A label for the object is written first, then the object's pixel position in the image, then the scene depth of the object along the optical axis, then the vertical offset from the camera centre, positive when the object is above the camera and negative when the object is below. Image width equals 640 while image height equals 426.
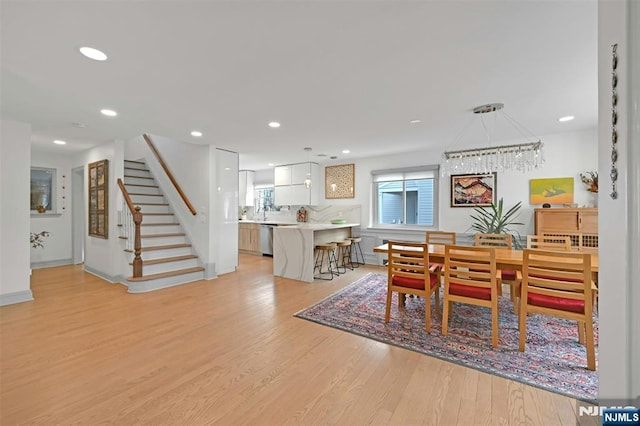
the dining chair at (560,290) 2.14 -0.64
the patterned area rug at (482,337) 2.08 -1.21
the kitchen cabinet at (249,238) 7.71 -0.71
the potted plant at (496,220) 4.57 -0.09
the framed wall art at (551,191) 4.36 +0.40
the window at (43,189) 5.56 +0.51
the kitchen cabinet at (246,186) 8.42 +0.87
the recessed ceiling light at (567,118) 3.56 +1.30
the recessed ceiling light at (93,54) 1.98 +1.20
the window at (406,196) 5.66 +0.41
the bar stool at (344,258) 6.00 -0.99
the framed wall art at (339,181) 6.66 +0.84
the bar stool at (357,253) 6.42 -0.92
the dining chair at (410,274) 2.83 -0.65
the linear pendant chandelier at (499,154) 3.24 +0.80
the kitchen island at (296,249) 4.85 -0.65
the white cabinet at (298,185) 6.95 +0.78
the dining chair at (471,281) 2.49 -0.64
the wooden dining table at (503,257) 2.61 -0.45
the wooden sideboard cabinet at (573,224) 3.84 -0.14
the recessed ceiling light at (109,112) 3.26 +1.25
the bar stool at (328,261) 4.95 -0.96
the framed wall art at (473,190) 4.96 +0.48
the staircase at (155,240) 4.45 -0.50
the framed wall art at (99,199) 4.91 +0.28
